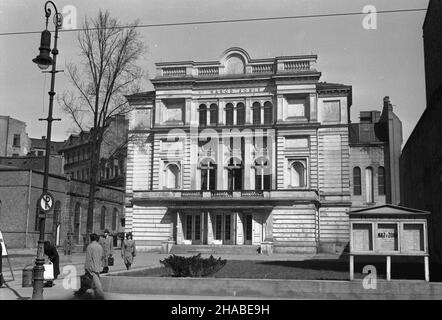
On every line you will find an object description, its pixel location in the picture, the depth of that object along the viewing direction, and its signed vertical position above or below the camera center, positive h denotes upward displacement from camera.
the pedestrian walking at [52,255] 17.56 -1.06
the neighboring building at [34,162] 64.12 +7.41
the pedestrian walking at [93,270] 13.84 -1.21
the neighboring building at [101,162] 70.00 +10.27
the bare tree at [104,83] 37.25 +10.17
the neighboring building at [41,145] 98.72 +15.22
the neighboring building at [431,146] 24.19 +4.37
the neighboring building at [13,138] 79.44 +13.20
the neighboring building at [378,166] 55.19 +6.40
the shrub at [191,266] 16.39 -1.28
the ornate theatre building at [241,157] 47.62 +6.61
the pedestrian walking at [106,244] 21.25 -0.83
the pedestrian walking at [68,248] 34.70 -1.63
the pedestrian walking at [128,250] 21.81 -1.08
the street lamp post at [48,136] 14.06 +2.38
